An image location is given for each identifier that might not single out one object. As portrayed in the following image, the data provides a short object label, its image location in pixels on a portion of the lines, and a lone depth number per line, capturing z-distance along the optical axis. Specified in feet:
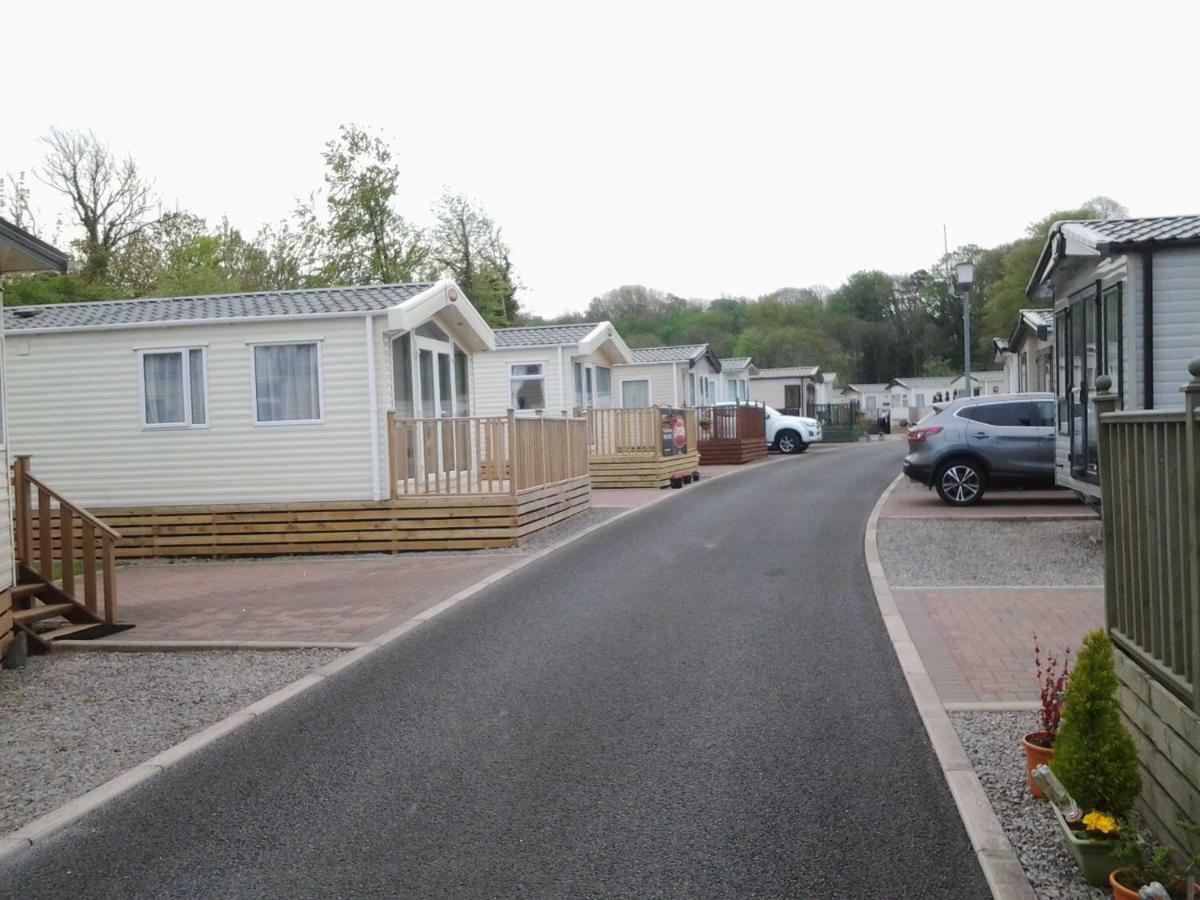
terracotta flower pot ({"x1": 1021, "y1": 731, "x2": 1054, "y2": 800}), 17.01
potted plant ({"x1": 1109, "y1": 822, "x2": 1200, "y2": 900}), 12.46
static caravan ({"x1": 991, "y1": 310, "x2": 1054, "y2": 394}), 92.00
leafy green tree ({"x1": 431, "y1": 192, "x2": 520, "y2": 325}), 170.60
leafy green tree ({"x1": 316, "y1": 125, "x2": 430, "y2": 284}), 128.06
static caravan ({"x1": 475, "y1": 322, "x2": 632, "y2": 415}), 91.66
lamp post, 70.69
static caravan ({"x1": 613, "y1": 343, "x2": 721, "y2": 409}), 117.29
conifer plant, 14.55
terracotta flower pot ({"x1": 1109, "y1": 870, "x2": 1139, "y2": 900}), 12.59
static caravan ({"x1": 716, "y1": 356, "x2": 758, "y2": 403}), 156.04
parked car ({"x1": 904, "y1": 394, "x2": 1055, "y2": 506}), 58.44
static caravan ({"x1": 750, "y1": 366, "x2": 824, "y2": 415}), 199.41
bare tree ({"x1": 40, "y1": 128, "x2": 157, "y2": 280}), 136.15
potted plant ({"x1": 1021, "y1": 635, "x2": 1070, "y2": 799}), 17.17
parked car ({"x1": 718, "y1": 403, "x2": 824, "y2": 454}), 125.90
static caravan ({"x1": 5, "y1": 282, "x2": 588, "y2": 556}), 51.47
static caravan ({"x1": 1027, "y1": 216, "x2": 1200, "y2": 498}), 39.73
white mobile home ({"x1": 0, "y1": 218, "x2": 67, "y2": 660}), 29.35
